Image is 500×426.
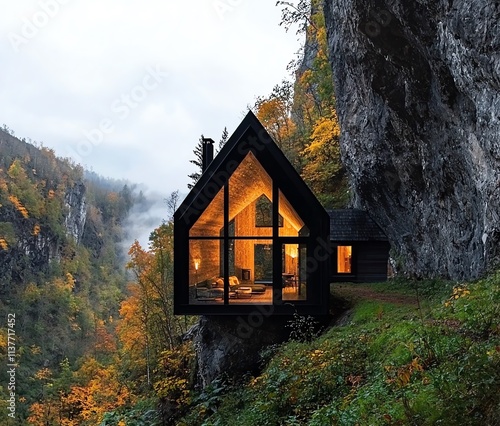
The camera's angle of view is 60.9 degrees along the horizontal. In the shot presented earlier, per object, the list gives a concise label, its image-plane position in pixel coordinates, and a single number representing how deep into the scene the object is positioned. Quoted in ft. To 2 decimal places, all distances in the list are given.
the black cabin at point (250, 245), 36.52
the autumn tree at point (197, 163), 105.15
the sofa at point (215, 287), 36.99
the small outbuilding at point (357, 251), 56.96
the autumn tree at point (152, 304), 70.08
